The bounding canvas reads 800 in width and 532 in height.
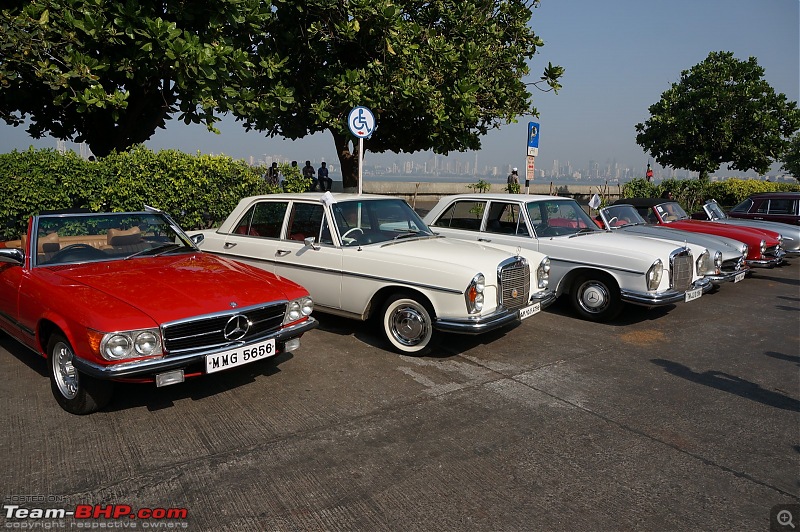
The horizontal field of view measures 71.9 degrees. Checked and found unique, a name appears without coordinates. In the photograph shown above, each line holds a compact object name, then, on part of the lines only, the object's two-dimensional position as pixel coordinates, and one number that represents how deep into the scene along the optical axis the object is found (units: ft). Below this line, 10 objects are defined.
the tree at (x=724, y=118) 75.36
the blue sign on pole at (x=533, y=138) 38.03
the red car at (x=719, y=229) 33.83
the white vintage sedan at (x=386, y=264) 17.60
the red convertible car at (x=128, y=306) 12.08
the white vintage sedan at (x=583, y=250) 22.93
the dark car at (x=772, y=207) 43.42
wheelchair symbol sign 30.22
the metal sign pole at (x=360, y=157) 29.42
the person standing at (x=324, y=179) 61.82
